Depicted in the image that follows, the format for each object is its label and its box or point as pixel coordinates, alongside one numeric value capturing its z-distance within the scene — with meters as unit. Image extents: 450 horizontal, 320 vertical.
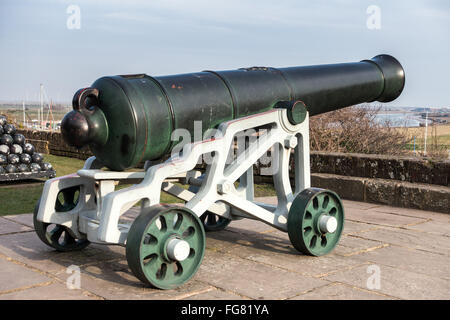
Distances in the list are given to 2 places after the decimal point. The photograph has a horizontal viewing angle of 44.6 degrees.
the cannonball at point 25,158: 9.61
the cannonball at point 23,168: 9.42
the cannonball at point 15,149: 9.67
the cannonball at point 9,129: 9.81
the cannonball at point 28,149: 9.86
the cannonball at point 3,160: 9.35
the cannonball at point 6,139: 9.63
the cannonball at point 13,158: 9.48
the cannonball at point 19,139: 9.88
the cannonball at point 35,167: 9.60
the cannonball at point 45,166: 9.77
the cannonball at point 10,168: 9.27
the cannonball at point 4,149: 9.46
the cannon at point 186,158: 3.52
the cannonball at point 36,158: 9.85
